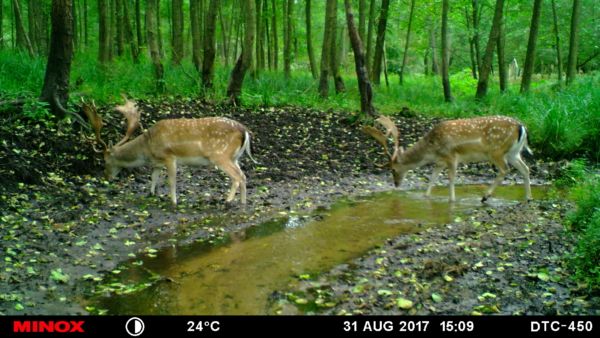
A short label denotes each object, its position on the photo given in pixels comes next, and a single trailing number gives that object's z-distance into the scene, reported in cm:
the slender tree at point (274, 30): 2594
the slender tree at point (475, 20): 2519
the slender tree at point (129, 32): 2282
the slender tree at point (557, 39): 2499
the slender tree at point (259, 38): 2416
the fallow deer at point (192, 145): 991
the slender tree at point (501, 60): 2451
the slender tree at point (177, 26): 2006
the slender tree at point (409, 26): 2658
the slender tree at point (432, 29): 3020
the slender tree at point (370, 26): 2264
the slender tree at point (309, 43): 2342
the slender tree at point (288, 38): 2388
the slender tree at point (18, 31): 1852
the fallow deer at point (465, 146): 1087
